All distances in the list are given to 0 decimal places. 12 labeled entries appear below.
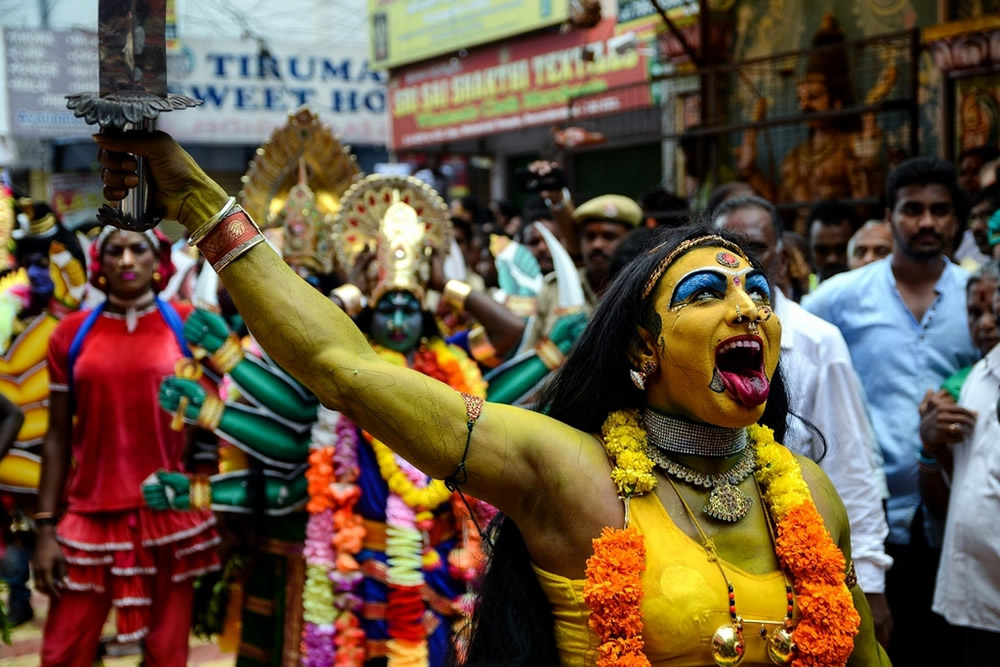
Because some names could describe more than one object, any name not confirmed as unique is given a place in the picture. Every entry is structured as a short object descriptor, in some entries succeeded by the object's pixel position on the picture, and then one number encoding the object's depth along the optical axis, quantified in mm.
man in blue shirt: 4520
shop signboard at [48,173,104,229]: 19266
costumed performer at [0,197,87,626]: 6496
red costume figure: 4801
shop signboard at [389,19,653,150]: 14266
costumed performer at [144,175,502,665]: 4227
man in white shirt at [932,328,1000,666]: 3717
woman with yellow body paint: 2162
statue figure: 9055
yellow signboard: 15953
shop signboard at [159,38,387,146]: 18625
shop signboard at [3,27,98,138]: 16344
